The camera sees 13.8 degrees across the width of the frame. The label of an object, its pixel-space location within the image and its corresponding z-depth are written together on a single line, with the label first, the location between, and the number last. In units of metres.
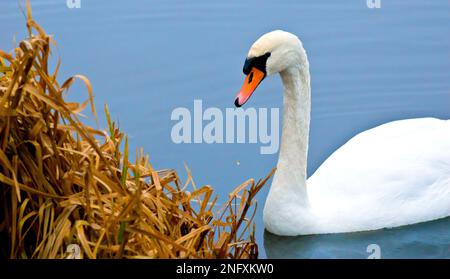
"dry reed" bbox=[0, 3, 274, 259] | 6.54
